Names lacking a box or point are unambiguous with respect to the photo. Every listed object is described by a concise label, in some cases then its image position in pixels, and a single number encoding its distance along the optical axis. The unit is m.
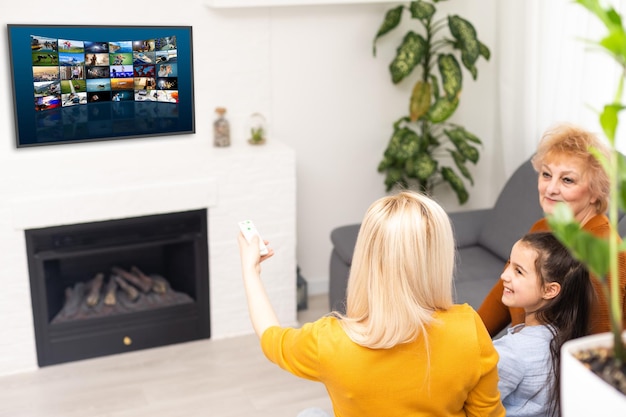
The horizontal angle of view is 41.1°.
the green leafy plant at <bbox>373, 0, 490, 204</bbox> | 3.96
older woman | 2.42
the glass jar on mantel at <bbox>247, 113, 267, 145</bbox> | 3.89
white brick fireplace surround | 3.44
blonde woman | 1.71
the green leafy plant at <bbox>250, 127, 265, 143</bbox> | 3.88
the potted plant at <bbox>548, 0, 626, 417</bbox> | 1.05
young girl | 2.04
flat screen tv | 3.48
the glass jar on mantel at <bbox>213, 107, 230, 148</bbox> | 3.82
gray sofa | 3.53
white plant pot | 1.06
